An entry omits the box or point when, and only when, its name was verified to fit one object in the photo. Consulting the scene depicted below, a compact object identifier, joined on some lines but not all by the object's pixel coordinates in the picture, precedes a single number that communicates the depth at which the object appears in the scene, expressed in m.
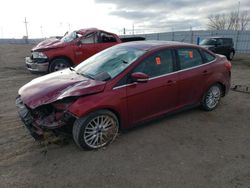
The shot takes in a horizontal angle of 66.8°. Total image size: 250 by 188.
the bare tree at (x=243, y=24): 42.43
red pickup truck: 6.79
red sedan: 2.79
